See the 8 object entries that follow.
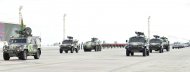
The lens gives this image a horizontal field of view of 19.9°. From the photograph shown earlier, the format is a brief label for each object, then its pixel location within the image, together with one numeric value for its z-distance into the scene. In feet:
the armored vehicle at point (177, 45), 379.94
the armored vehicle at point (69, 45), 208.85
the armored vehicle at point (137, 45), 159.33
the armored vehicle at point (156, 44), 217.56
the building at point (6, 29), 340.80
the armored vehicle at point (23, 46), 122.11
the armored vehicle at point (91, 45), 239.91
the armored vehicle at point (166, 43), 248.07
